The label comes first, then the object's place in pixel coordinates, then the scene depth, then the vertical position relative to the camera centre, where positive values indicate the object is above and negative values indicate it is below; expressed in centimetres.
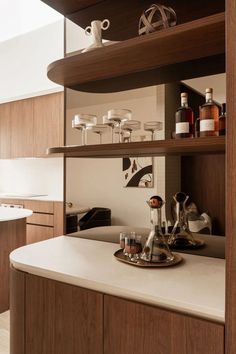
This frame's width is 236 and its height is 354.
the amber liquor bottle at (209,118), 115 +23
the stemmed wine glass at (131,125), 144 +25
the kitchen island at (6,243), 263 -64
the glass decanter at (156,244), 125 -30
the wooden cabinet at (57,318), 106 -56
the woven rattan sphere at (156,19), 123 +68
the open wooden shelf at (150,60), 106 +53
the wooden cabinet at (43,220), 395 -62
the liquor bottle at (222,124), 125 +22
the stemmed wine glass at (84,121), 153 +28
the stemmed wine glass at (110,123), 153 +27
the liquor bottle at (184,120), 124 +25
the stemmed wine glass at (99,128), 161 +26
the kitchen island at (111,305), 89 -45
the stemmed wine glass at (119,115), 148 +31
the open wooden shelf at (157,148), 103 +11
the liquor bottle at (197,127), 138 +23
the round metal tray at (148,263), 121 -37
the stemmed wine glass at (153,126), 142 +24
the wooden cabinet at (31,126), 423 +76
